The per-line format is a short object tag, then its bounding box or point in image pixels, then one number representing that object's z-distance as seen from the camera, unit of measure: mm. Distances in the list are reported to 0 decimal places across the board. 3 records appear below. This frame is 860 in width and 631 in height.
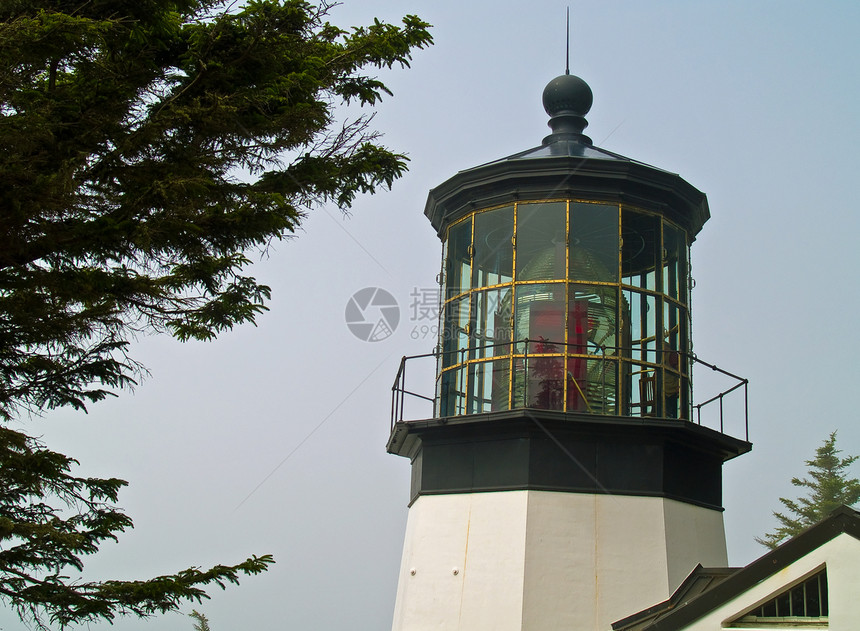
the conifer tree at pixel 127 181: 6195
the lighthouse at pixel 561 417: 10508
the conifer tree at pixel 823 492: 33625
